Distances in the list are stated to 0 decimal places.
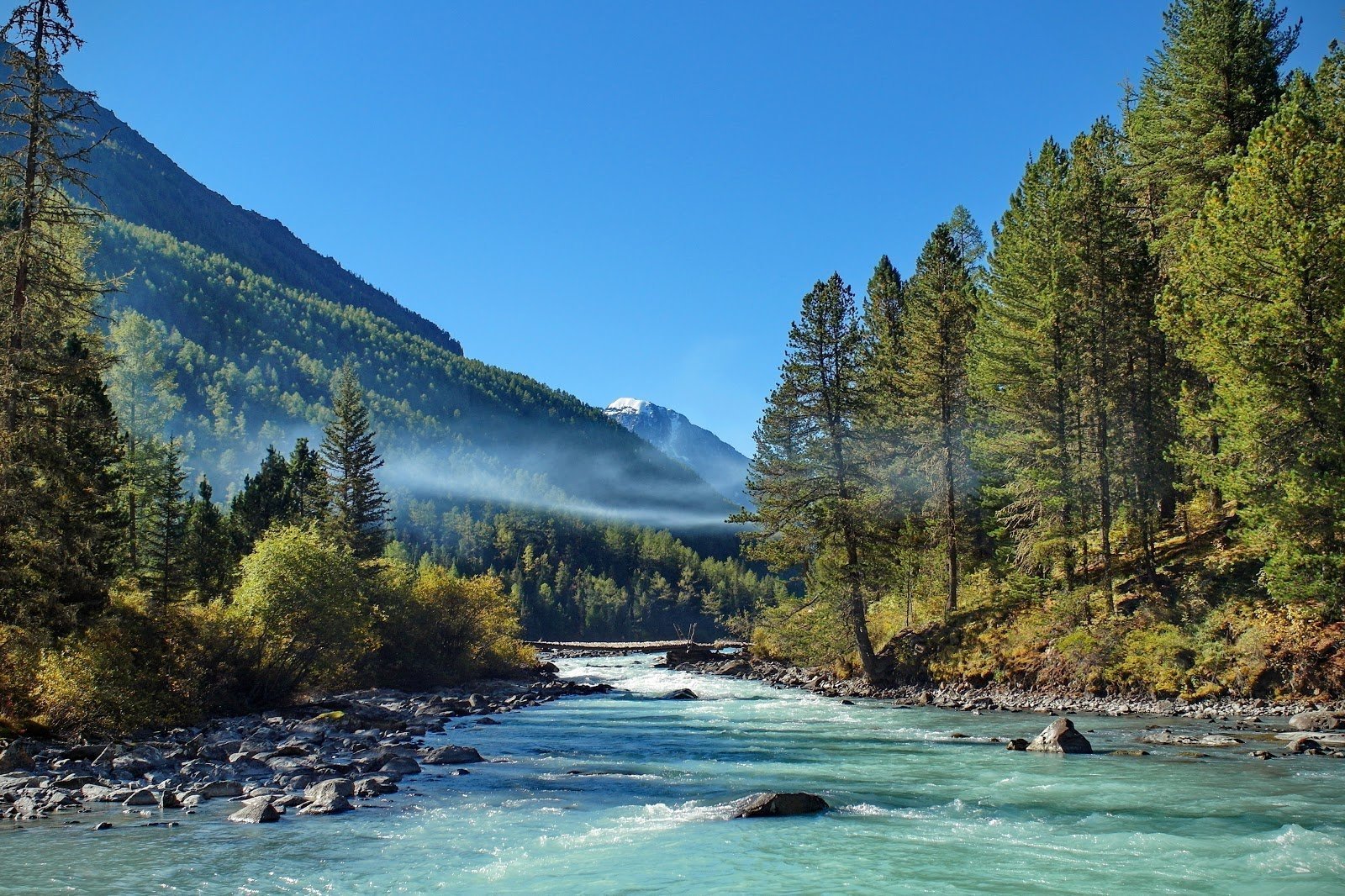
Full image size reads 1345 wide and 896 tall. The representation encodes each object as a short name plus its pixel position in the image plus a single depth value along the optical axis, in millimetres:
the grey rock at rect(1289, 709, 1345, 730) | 21297
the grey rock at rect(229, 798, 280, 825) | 15188
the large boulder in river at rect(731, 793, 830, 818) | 15711
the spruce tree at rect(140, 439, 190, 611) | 48938
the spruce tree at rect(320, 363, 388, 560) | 58844
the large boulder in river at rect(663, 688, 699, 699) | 44750
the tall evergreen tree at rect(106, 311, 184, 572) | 51041
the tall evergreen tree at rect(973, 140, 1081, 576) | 35031
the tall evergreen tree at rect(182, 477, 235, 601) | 49875
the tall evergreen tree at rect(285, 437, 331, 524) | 60188
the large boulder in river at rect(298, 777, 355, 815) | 16172
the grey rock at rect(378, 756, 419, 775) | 20766
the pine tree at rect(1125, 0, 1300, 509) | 33344
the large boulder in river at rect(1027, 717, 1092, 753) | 21109
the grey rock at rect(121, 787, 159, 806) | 15875
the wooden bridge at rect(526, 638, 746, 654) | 100675
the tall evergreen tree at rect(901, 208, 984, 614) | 42344
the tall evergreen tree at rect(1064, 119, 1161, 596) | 34688
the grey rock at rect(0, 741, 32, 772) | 17703
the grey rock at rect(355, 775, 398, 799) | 17953
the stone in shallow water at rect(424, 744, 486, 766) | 22516
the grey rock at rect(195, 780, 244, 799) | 17119
